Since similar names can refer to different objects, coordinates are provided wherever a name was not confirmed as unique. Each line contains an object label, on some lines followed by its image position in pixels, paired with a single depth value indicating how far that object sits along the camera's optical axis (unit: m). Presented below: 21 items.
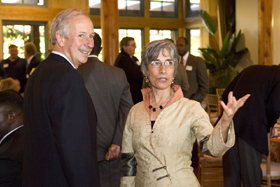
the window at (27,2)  8.65
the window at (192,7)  11.57
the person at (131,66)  5.24
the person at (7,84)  4.15
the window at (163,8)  11.38
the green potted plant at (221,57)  9.48
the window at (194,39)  11.70
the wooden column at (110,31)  6.15
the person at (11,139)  1.98
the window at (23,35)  8.77
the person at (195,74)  5.38
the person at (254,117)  3.29
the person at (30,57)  6.83
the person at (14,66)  7.15
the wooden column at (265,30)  7.53
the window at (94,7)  10.52
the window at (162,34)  11.39
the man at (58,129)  1.55
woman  1.81
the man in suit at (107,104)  3.04
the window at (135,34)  10.90
